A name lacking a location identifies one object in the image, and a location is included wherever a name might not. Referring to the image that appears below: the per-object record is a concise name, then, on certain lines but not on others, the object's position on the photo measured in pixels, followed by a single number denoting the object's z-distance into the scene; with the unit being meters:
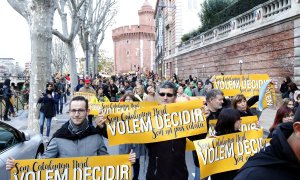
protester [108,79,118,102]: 9.83
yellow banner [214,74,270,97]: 4.45
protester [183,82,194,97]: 7.57
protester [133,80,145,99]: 5.96
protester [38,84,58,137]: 6.07
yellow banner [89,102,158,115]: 4.16
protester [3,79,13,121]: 8.50
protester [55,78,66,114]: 9.91
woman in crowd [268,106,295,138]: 2.82
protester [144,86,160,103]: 4.79
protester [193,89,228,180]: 2.58
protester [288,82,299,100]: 6.66
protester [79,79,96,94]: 6.75
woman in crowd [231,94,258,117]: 3.16
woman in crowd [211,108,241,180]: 2.21
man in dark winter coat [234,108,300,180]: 0.88
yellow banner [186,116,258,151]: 2.99
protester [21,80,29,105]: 11.37
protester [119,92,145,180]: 3.32
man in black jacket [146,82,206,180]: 2.07
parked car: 2.71
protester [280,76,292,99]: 7.73
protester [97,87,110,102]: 7.04
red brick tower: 55.24
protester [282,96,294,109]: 3.12
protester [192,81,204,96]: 7.41
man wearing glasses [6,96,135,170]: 1.92
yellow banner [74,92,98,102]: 6.25
